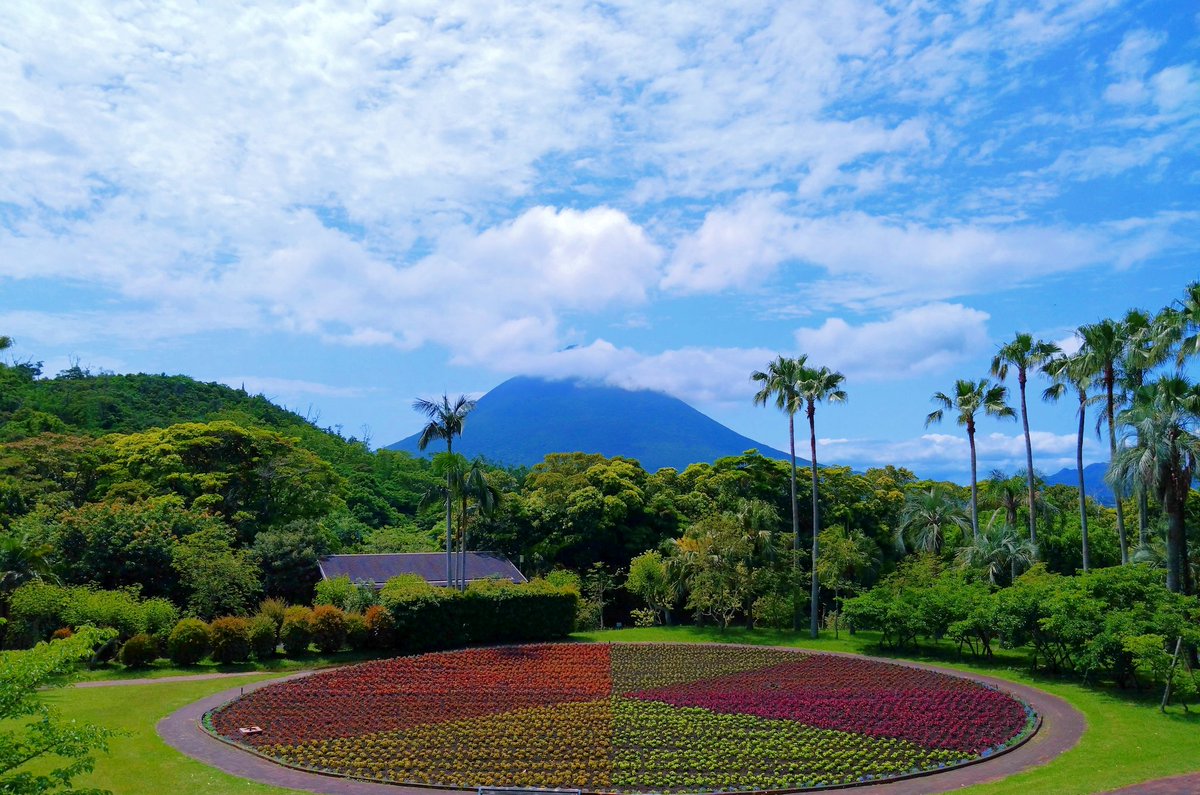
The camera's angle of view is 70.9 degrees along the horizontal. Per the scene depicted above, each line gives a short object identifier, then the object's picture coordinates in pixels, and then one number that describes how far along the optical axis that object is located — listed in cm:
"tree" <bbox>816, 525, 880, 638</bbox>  4203
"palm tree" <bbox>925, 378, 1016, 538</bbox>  4244
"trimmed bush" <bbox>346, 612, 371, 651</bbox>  3472
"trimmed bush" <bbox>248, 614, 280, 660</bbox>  3266
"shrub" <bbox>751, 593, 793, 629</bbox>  4059
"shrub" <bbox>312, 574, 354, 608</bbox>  3891
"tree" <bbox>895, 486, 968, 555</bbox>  4391
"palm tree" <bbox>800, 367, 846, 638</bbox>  4066
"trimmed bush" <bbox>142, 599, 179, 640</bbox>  3222
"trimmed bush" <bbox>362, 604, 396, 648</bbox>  3500
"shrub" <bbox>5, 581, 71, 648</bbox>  3070
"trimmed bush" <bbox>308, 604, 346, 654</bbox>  3391
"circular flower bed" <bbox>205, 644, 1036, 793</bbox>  1877
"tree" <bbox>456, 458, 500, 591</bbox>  3869
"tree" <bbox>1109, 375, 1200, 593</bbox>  2831
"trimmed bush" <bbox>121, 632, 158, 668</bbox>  3086
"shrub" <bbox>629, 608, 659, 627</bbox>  4344
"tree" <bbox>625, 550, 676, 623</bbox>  4284
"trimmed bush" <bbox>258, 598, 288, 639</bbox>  3401
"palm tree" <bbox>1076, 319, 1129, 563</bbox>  3431
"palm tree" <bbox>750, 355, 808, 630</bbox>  4119
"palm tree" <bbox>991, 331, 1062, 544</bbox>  3975
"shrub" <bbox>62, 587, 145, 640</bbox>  3128
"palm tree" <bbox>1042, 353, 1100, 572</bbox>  3575
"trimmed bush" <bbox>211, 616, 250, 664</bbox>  3198
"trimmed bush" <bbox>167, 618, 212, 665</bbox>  3144
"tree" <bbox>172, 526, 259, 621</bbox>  3525
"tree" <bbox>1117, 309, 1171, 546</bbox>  3294
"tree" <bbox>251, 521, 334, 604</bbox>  4350
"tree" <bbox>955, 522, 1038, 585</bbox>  3800
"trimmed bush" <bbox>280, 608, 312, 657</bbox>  3341
